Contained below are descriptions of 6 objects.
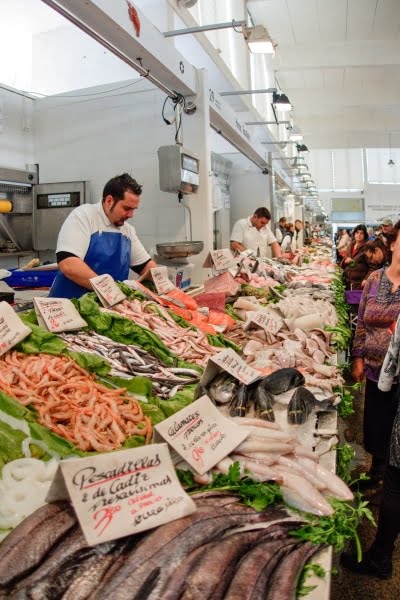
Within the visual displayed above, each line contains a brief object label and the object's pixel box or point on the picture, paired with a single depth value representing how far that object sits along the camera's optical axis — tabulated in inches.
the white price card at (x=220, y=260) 234.1
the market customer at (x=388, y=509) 106.7
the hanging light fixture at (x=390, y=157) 1174.5
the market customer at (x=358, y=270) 351.9
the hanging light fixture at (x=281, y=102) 400.8
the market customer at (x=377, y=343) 141.2
